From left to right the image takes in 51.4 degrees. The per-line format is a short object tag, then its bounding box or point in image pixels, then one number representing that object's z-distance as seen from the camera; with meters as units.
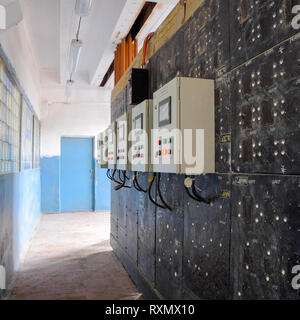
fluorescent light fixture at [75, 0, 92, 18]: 3.19
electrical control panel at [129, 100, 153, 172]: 2.30
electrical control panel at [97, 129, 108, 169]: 4.23
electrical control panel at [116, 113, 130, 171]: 2.94
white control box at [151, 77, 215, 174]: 1.72
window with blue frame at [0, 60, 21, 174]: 2.75
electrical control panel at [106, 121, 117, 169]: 3.41
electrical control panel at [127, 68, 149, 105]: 2.84
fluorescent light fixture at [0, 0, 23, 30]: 2.45
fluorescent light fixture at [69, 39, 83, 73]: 4.17
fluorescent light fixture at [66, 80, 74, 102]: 6.22
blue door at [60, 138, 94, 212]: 8.09
